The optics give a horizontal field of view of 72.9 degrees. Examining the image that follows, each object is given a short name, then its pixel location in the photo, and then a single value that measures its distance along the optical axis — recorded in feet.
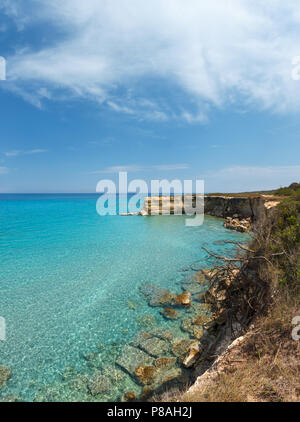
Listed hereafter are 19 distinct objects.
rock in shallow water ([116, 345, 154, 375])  18.47
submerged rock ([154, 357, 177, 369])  18.33
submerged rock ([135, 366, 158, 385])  16.92
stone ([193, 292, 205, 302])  29.62
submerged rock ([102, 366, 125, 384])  17.29
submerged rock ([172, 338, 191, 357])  19.86
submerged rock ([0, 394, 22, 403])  15.67
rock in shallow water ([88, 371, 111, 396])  16.29
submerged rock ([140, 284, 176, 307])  29.16
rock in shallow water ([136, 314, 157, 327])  24.61
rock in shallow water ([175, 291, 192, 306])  28.43
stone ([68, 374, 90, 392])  16.67
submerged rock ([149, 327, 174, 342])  22.18
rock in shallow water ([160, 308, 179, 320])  25.72
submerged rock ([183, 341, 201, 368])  17.77
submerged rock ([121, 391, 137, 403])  15.42
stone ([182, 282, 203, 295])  32.16
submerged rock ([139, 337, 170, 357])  20.15
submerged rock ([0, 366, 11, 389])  17.25
